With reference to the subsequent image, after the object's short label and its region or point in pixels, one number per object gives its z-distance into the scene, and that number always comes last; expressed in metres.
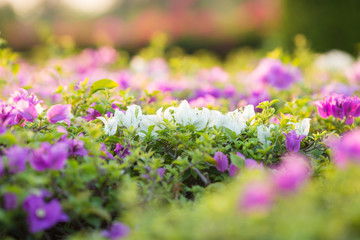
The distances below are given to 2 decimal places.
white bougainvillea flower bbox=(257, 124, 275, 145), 1.13
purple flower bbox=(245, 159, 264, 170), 1.05
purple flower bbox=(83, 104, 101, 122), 1.23
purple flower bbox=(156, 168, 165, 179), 1.08
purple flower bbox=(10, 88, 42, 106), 1.14
